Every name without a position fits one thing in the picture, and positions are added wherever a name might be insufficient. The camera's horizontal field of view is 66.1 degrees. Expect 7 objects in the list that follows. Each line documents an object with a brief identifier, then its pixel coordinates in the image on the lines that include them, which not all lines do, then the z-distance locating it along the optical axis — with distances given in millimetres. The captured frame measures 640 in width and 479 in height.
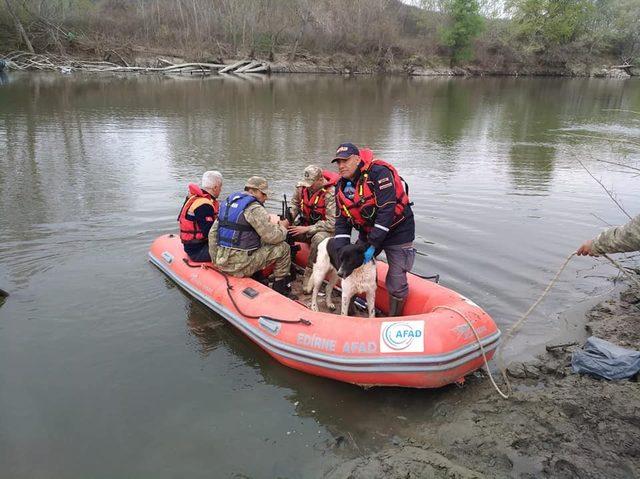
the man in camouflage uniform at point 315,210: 5680
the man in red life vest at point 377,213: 4371
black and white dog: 4453
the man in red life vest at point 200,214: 5605
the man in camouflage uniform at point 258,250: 5211
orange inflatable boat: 3979
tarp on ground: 3945
